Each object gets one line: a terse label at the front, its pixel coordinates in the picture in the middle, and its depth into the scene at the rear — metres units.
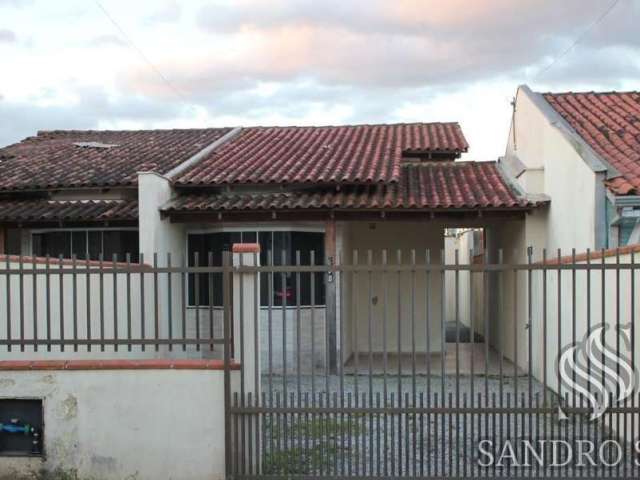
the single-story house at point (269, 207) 12.01
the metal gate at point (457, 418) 5.71
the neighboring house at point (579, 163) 8.95
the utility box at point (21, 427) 5.99
